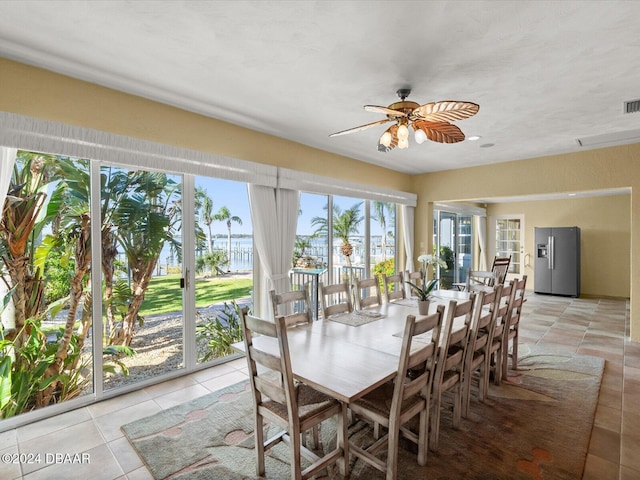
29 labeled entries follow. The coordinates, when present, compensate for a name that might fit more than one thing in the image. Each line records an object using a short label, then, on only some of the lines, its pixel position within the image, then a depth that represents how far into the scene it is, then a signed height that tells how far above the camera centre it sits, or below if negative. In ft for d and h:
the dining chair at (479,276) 13.58 -1.71
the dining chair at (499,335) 9.57 -3.01
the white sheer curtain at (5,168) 7.51 +1.63
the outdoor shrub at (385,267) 19.42 -1.83
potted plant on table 9.56 -1.87
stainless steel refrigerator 24.99 -1.85
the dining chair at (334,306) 9.78 -2.03
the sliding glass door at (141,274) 9.68 -1.16
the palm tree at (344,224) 16.22 +0.69
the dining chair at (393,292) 11.81 -1.97
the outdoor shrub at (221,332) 11.79 -3.54
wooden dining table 5.44 -2.38
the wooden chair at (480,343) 8.26 -2.78
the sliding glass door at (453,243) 24.72 -0.50
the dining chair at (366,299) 10.73 -1.97
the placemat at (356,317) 8.97 -2.32
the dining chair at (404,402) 5.77 -3.26
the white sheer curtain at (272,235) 12.47 +0.10
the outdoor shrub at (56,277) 8.76 -1.07
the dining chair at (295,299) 8.60 -1.80
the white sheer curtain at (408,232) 20.63 +0.35
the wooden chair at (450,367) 6.88 -2.93
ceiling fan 7.22 +2.87
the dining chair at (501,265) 22.08 -1.87
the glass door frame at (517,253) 29.01 -1.05
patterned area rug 6.56 -4.72
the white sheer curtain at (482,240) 30.99 -0.25
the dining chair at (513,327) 10.69 -3.10
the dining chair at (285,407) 5.57 -3.24
